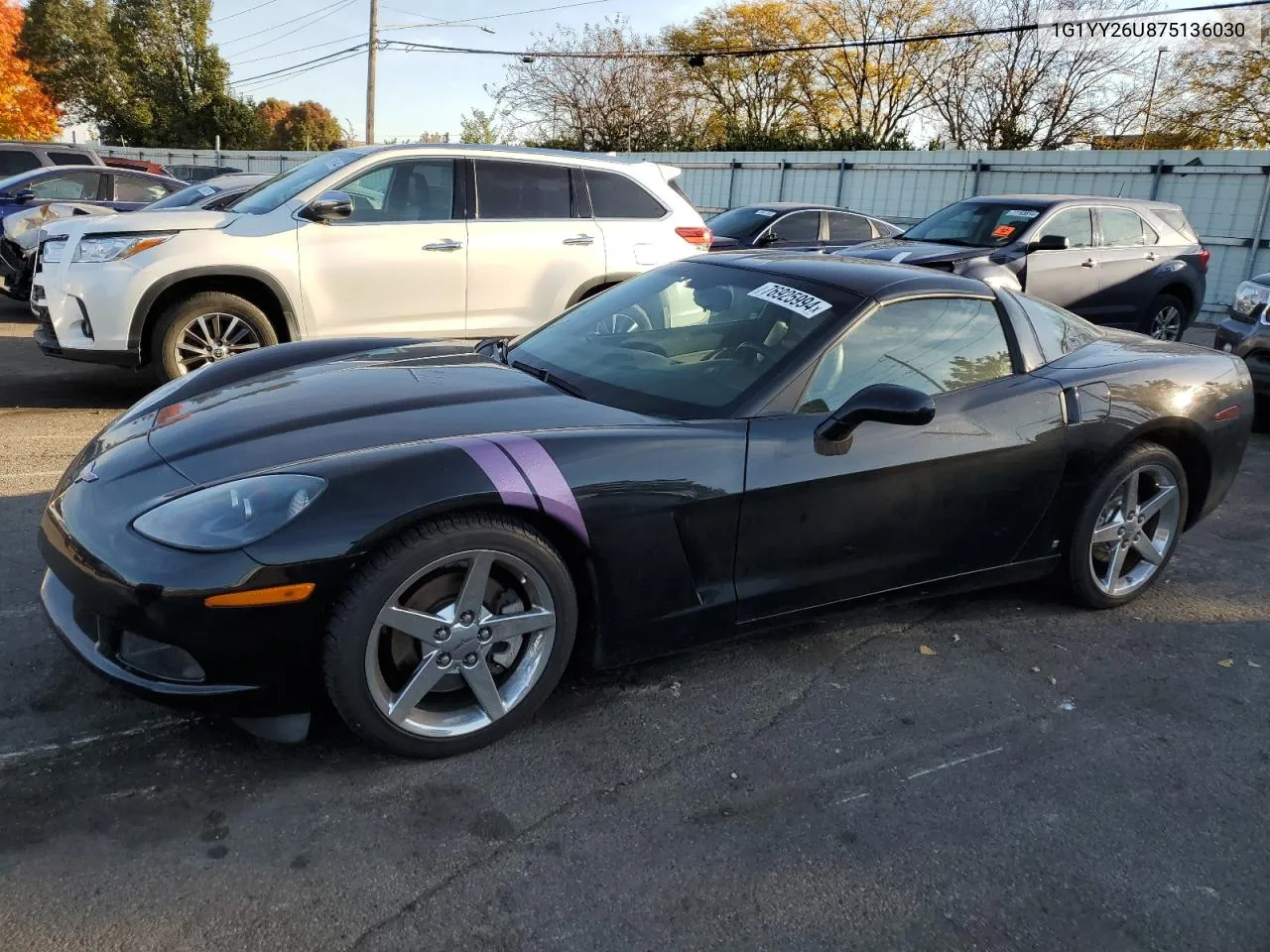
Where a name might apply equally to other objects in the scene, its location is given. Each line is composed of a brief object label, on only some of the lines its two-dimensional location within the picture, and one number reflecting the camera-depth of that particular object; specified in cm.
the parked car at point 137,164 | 1630
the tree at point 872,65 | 3934
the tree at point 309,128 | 6378
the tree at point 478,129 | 4200
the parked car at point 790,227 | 1165
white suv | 613
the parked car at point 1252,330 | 705
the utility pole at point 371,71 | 2797
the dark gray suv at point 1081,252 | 915
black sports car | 239
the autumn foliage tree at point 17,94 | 3456
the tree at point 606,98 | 3794
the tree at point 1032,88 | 3428
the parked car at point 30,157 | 1322
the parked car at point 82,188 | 1119
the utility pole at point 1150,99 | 3335
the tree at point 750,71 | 4281
